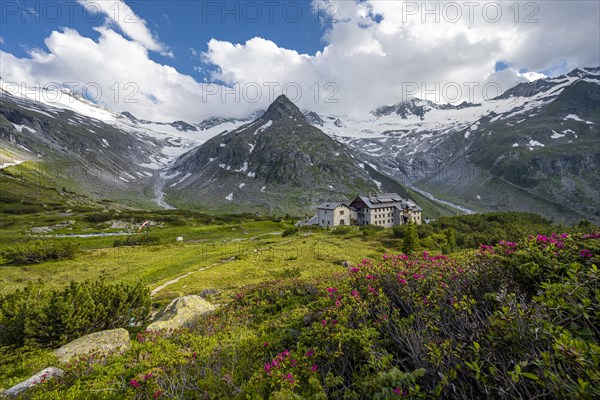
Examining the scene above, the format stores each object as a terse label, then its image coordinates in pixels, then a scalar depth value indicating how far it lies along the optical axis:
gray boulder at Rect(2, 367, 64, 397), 7.74
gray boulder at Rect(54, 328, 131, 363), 10.05
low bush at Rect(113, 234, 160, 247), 52.94
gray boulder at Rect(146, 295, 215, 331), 12.84
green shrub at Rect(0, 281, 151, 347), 11.53
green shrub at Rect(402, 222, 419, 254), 35.09
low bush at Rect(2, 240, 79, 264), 35.16
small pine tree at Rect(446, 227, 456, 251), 39.71
